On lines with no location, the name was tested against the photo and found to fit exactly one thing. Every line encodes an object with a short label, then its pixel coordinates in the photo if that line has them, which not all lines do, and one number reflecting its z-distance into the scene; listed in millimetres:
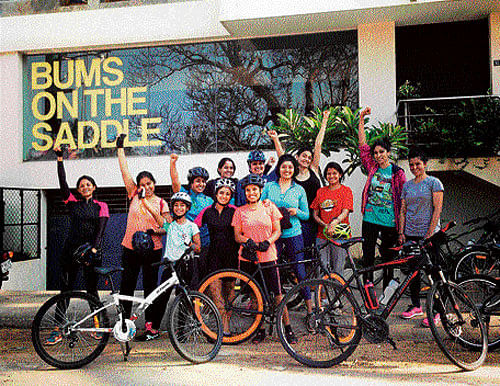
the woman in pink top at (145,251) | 6555
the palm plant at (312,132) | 9500
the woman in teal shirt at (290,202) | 6570
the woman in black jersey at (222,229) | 6449
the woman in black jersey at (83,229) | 6727
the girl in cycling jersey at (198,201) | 6773
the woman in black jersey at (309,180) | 7078
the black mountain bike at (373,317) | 5148
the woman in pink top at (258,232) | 6184
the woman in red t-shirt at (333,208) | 6922
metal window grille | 12312
